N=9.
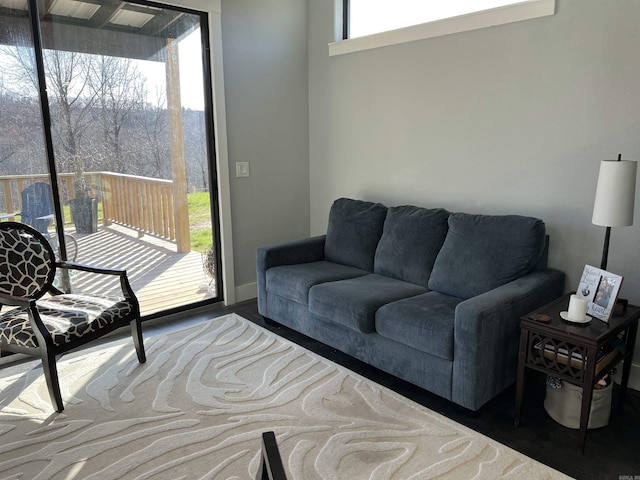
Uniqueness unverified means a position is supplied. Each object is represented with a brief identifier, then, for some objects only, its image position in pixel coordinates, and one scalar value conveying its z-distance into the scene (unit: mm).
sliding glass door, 2891
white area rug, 1967
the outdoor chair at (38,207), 2973
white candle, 2117
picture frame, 2102
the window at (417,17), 2809
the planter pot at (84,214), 3182
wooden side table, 1985
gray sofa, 2283
